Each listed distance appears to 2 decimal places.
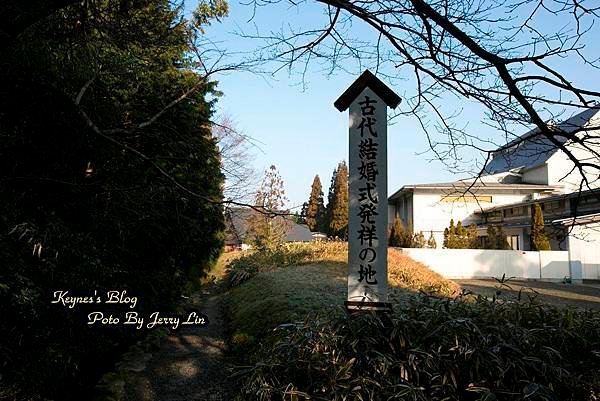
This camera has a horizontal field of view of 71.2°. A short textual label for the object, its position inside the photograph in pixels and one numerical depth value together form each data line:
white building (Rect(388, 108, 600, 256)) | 20.14
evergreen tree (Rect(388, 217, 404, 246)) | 21.60
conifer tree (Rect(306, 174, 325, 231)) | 39.83
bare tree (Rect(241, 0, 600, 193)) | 2.60
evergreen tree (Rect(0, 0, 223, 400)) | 3.50
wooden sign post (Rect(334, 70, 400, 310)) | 3.90
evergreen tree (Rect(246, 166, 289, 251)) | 18.29
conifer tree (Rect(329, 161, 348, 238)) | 35.06
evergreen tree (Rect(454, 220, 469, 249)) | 20.00
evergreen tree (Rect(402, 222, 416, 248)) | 21.09
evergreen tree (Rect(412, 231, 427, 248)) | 21.34
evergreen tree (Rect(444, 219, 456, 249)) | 20.06
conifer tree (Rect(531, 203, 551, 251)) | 17.22
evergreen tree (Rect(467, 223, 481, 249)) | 20.31
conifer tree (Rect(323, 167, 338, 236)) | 37.17
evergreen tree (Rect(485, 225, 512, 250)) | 19.42
